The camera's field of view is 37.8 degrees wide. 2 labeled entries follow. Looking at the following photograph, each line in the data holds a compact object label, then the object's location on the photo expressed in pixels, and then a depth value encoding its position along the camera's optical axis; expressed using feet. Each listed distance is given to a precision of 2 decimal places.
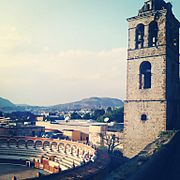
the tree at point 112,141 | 100.12
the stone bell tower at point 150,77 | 68.64
